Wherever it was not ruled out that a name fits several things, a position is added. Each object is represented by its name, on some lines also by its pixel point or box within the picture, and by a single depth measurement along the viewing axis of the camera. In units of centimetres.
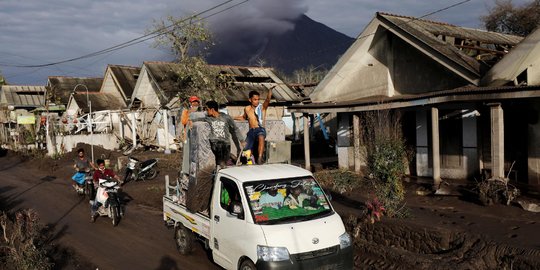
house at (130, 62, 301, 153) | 2728
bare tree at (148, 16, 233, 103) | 2497
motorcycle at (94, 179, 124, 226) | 1114
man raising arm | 896
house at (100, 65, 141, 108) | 3547
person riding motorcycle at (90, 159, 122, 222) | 1159
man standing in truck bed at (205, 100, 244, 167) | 824
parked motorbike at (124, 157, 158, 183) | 1775
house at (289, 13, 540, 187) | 1141
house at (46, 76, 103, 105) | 3969
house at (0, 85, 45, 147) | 4122
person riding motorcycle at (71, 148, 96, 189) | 1465
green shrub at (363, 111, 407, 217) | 1014
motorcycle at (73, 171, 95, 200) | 1391
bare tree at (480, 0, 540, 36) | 4038
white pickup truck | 583
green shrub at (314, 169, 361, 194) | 1413
